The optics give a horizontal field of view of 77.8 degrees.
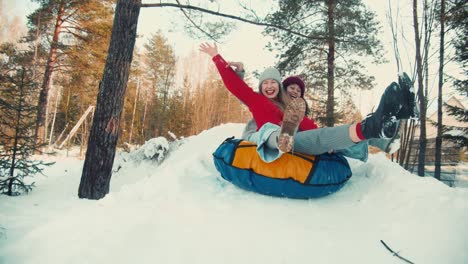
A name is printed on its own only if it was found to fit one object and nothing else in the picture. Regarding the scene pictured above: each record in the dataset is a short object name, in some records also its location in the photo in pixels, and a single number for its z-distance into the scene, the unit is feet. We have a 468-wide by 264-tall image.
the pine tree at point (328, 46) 25.36
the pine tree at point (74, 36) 32.50
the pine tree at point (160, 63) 69.10
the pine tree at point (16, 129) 14.98
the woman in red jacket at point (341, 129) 5.68
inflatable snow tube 6.65
